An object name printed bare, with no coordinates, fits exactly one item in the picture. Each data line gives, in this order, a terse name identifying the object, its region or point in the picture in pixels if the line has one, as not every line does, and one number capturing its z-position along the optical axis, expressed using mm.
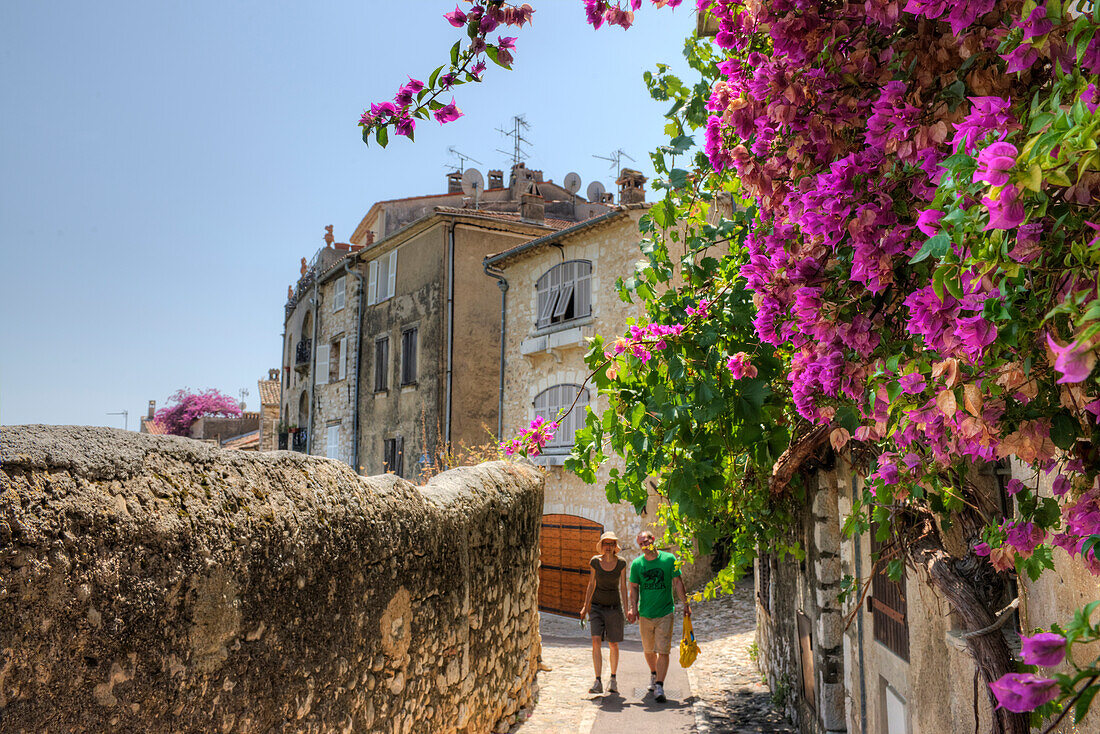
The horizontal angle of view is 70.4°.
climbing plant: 1197
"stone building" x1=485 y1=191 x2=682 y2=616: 16031
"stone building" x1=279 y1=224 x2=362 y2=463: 24656
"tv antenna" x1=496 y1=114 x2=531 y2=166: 27703
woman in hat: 8508
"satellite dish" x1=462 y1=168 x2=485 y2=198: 26375
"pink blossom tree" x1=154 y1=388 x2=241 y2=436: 46062
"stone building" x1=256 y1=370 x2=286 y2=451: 34531
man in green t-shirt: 8133
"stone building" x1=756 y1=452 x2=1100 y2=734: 2482
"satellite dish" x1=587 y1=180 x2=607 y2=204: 27266
